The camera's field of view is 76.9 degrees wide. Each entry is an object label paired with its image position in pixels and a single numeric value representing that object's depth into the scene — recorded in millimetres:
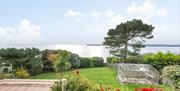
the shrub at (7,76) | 4458
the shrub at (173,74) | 2852
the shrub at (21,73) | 4987
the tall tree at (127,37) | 8613
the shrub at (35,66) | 5503
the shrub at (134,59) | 6820
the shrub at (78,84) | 2221
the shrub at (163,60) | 5030
